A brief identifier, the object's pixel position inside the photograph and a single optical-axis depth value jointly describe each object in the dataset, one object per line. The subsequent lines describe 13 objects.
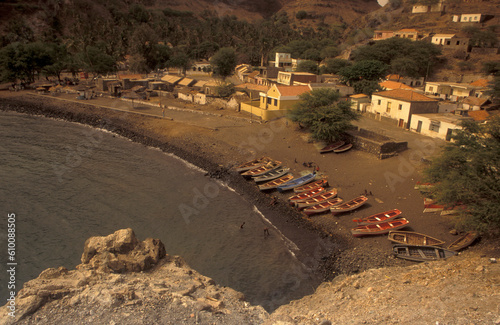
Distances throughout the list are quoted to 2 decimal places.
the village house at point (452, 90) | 47.22
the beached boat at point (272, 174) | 26.38
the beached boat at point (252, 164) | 28.45
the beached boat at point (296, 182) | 24.95
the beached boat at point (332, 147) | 31.35
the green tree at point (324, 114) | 31.80
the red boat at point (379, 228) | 18.80
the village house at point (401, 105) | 35.97
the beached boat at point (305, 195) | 23.06
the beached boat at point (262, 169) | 27.35
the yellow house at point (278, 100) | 40.97
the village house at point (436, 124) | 31.30
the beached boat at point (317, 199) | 22.28
